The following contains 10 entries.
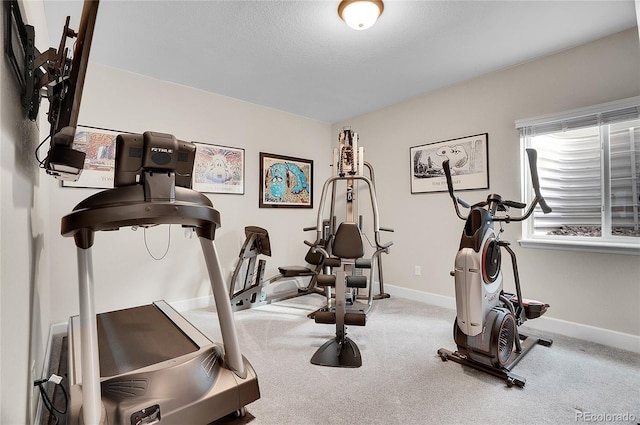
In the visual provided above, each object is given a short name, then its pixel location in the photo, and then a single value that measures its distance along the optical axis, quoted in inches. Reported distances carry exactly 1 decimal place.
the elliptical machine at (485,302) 80.0
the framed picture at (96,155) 113.3
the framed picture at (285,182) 165.6
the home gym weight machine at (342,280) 90.3
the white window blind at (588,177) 99.3
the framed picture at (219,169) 141.6
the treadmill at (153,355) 49.5
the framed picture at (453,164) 131.6
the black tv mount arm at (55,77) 40.2
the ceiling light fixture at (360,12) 80.7
